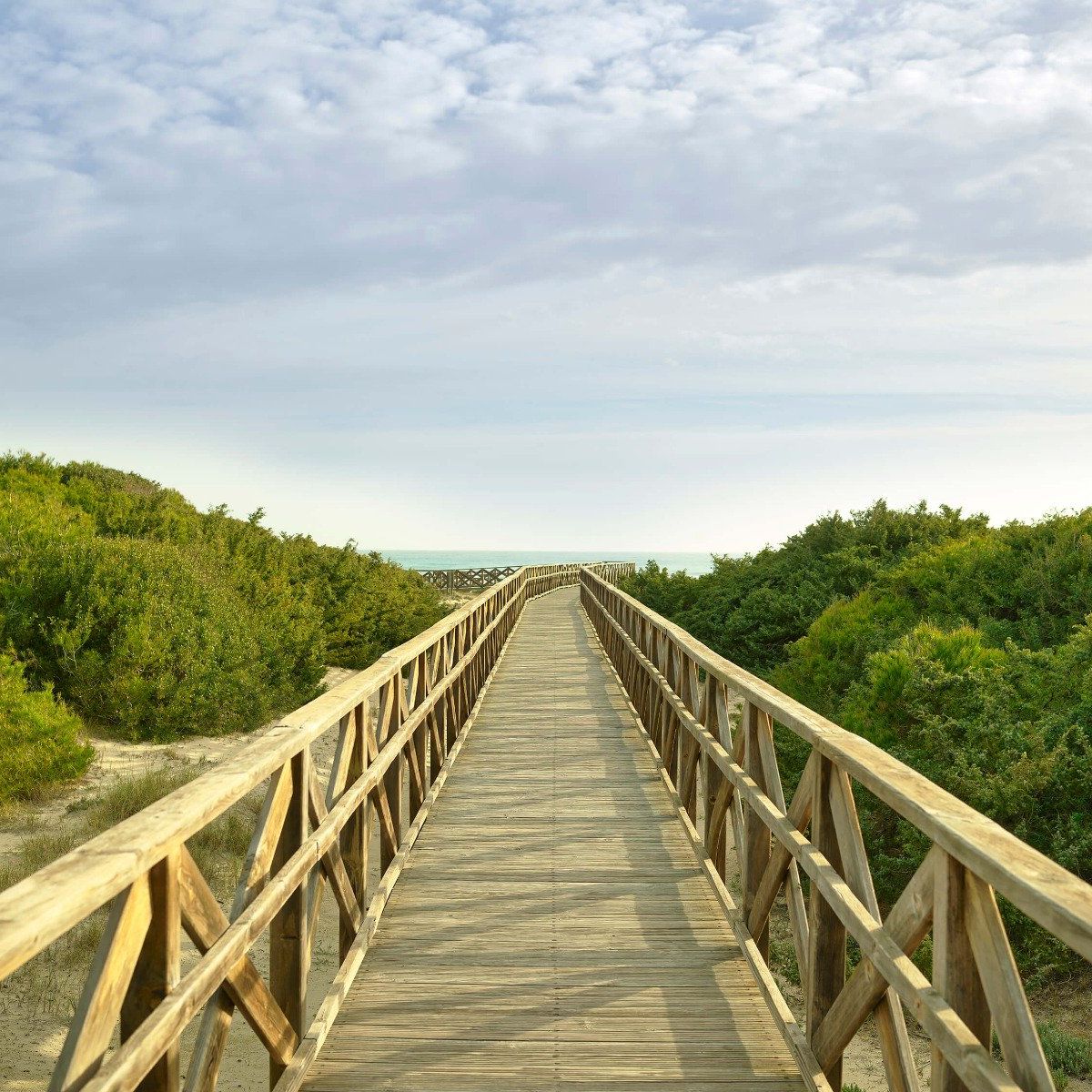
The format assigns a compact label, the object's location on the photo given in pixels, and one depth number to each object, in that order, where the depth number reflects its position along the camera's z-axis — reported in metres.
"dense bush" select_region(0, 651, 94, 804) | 8.69
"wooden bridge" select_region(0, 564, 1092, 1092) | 2.13
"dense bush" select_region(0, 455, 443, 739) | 11.16
